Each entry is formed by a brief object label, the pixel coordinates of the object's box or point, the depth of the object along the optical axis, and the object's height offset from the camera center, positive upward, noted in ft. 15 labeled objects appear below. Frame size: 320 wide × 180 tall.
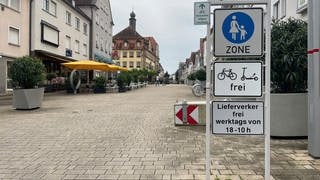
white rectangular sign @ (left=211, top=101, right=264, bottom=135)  10.94 -1.22
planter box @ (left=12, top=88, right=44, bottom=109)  31.85 -1.24
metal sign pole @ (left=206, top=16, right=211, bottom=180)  10.45 -0.54
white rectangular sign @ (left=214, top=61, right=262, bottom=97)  10.72 +0.47
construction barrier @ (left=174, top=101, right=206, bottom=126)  22.43 -2.07
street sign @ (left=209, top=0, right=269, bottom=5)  10.70 +3.74
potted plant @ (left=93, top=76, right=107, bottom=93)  62.79 +0.90
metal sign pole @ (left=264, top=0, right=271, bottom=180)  10.63 -0.33
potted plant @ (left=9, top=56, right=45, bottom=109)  32.00 +1.22
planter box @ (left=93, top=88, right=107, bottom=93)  62.80 -0.35
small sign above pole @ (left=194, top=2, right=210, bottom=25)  10.54 +3.19
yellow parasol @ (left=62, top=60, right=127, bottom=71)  57.66 +5.44
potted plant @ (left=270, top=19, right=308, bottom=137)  18.17 +0.55
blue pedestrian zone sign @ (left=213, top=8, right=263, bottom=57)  10.73 +2.45
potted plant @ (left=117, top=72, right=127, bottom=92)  68.47 +1.82
